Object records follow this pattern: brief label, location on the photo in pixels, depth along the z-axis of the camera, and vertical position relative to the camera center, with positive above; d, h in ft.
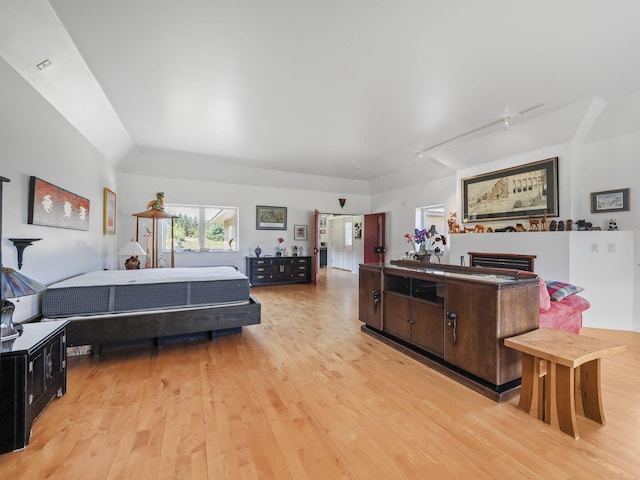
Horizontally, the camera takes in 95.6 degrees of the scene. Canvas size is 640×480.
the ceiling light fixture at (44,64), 8.06 +5.04
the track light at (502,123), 12.32 +5.62
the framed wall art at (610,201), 12.41 +1.82
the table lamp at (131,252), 15.06 -0.44
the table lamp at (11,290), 5.26 -0.87
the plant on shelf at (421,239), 10.30 +0.13
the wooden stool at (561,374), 5.78 -2.82
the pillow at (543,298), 8.26 -1.62
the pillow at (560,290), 9.35 -1.59
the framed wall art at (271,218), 24.66 +2.19
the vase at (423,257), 10.76 -0.54
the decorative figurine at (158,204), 16.57 +2.29
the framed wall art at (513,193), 14.49 +2.77
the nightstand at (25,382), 5.13 -2.64
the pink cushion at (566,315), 8.55 -2.21
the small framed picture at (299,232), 26.17 +0.99
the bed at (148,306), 8.89 -2.13
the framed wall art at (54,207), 8.36 +1.26
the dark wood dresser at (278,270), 23.47 -2.25
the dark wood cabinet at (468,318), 6.97 -2.06
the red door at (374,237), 26.61 +0.53
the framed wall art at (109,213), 15.84 +1.76
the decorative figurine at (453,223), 19.00 +1.31
